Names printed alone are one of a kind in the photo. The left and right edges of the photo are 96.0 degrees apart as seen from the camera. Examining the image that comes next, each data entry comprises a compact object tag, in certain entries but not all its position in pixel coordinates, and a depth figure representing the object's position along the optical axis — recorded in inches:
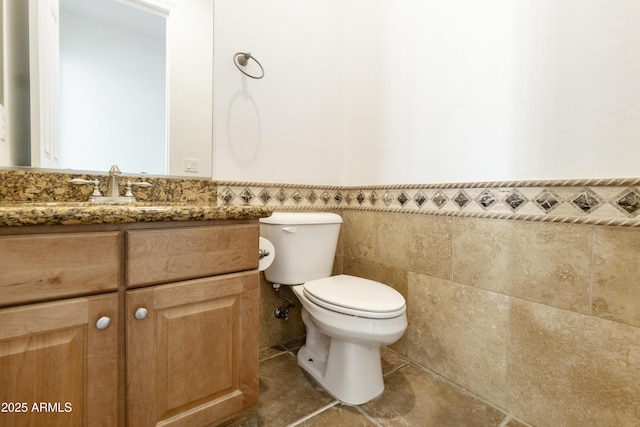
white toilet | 42.7
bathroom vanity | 25.0
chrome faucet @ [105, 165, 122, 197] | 45.1
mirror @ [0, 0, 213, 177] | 43.2
